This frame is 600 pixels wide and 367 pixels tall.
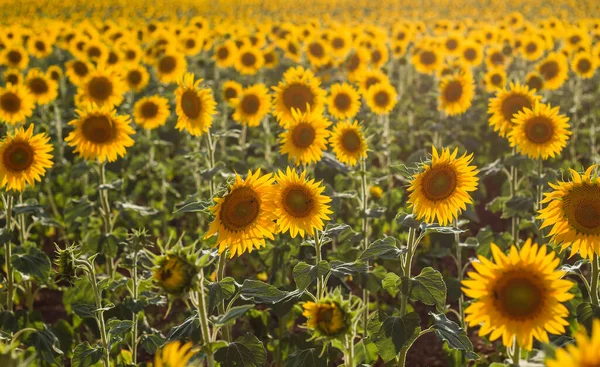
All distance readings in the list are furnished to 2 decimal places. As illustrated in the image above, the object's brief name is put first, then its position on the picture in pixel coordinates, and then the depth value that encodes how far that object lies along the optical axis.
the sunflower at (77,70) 8.82
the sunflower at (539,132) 4.54
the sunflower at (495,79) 7.98
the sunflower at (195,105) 5.01
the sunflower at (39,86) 7.78
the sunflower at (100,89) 6.71
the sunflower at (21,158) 4.25
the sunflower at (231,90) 7.34
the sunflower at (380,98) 6.75
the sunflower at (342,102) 6.36
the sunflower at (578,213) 3.00
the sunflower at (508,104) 5.16
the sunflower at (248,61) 9.26
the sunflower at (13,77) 7.92
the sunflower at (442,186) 3.32
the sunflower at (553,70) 7.99
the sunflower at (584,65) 8.71
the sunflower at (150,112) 6.69
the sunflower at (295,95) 5.72
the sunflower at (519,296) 2.36
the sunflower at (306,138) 4.70
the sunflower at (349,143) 4.74
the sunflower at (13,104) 6.38
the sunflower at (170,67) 8.49
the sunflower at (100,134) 4.99
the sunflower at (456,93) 6.75
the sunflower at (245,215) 3.17
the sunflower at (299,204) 3.43
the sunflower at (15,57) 9.53
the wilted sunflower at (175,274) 2.42
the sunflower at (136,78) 8.28
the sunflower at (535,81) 7.58
